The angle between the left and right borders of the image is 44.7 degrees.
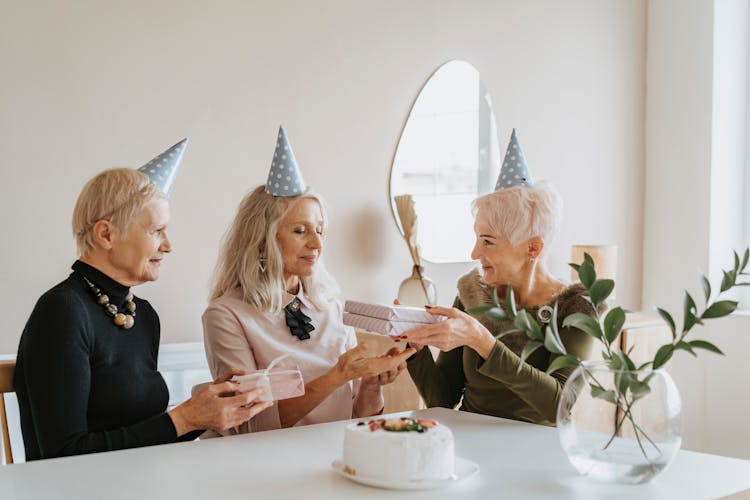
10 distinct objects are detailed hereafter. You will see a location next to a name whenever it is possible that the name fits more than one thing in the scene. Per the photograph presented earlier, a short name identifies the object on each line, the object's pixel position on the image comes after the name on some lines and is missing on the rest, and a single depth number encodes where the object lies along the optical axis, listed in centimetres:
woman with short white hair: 238
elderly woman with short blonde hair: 189
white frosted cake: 152
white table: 149
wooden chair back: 201
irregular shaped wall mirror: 394
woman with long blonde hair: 234
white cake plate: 151
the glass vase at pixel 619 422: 150
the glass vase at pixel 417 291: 376
